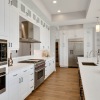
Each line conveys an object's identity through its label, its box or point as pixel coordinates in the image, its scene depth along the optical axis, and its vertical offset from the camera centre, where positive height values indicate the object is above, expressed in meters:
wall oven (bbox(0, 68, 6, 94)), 2.07 -0.50
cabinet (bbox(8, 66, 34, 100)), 2.41 -0.75
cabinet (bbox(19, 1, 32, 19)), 3.52 +1.39
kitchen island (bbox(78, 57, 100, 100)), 1.07 -0.40
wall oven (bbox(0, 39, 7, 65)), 2.07 +0.01
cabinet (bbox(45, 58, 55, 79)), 5.35 -0.74
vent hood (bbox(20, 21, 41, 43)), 3.89 +0.76
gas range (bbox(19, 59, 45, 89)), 3.83 -0.70
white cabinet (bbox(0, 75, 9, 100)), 2.08 -0.79
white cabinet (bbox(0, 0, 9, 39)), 2.24 +0.72
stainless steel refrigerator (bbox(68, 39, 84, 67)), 8.38 +0.14
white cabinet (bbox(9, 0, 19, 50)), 2.96 +0.70
